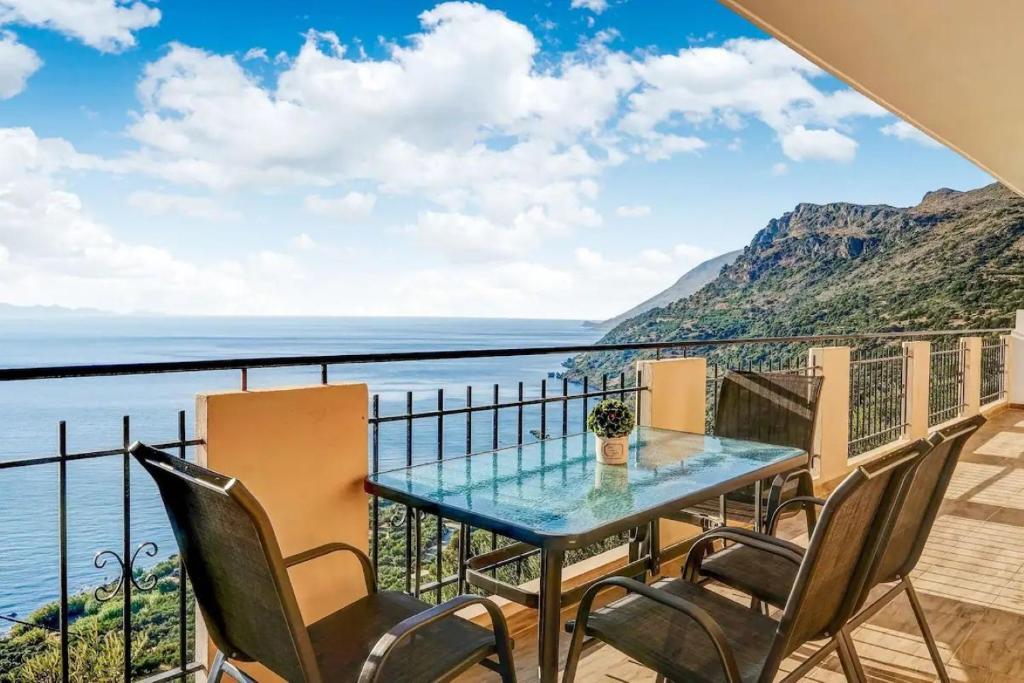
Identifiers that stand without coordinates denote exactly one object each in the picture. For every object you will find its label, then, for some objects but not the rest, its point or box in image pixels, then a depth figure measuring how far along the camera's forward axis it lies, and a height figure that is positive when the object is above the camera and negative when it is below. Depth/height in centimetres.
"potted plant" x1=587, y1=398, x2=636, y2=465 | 235 -34
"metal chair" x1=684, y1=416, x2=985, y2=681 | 188 -66
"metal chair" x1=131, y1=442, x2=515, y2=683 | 129 -60
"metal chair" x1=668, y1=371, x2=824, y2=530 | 302 -41
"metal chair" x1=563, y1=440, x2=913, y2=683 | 148 -69
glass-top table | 167 -46
